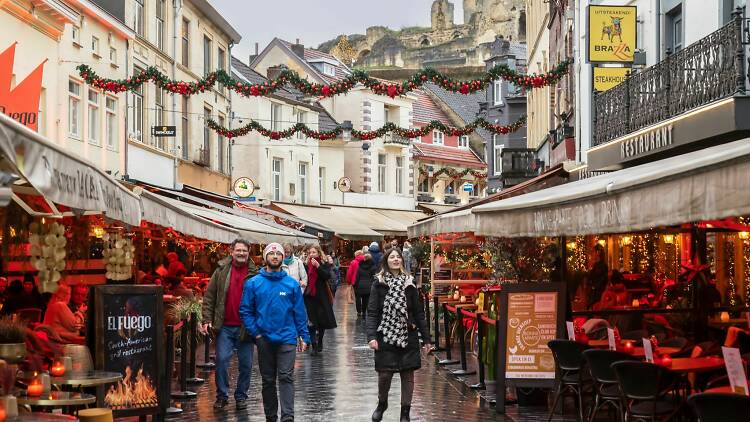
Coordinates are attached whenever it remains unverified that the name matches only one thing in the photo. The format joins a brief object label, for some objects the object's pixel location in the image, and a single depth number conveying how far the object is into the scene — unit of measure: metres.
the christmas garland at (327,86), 25.56
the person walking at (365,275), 28.50
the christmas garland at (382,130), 31.34
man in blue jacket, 12.07
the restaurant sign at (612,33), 21.50
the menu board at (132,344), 10.65
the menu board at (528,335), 13.54
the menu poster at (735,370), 8.42
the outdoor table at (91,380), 9.05
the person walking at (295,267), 19.82
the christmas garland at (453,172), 70.25
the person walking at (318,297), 20.61
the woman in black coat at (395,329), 12.55
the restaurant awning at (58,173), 6.19
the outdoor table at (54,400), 8.12
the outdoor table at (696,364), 10.53
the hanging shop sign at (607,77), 21.61
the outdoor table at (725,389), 9.07
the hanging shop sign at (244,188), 40.81
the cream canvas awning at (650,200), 6.45
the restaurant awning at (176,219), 12.30
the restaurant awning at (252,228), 22.06
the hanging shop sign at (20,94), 17.97
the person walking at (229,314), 13.97
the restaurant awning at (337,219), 52.75
